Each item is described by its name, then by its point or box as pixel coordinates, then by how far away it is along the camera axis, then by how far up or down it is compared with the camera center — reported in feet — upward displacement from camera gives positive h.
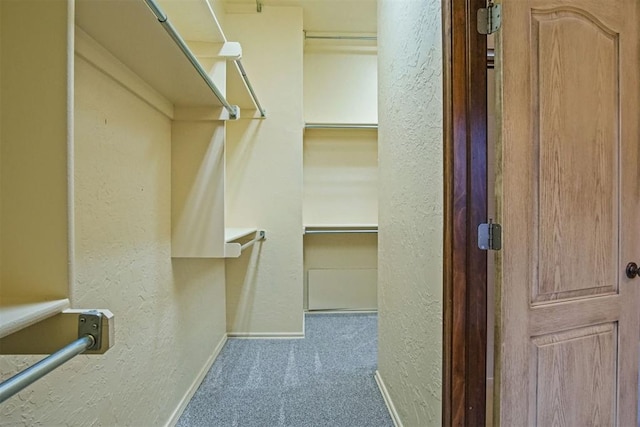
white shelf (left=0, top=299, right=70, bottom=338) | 1.52 -0.53
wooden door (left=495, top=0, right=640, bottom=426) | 3.30 -0.01
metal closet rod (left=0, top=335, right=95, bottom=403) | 1.41 -0.79
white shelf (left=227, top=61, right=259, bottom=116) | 5.97 +2.75
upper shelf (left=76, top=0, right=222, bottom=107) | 2.69 +1.74
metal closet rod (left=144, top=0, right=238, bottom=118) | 2.64 +1.72
